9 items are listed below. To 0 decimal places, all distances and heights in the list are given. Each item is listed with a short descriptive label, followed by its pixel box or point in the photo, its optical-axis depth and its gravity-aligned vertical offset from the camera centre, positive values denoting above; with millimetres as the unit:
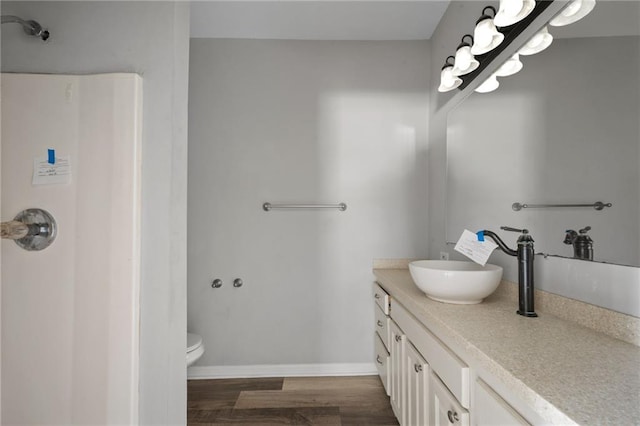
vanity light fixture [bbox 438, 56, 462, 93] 1751 +752
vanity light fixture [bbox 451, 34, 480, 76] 1570 +771
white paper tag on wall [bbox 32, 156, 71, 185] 1110 +156
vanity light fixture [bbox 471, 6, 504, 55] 1360 +779
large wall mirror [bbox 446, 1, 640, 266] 915 +279
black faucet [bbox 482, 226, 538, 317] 1116 -199
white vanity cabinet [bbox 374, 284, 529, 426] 825 -554
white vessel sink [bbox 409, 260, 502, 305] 1224 -255
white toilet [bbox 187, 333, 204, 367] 1806 -751
